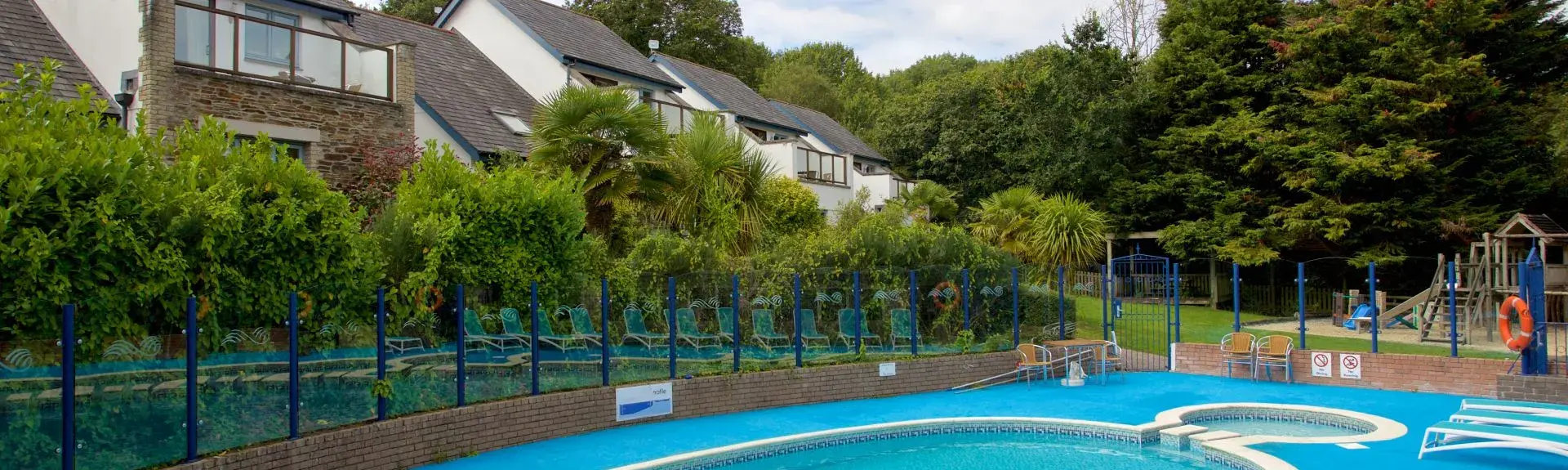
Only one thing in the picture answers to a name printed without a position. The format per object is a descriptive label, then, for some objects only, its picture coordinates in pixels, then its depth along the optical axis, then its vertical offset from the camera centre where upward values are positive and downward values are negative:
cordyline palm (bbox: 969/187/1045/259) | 27.25 +1.17
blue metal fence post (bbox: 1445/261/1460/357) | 14.60 -0.98
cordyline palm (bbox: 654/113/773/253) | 18.05 +1.34
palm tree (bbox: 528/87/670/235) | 16.12 +2.00
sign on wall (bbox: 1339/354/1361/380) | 15.84 -1.69
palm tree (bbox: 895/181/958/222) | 31.48 +1.91
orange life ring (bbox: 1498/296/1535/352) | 12.70 -0.89
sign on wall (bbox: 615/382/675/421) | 12.45 -1.73
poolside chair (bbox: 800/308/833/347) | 15.07 -0.97
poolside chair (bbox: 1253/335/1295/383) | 16.41 -1.54
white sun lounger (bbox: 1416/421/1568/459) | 9.61 -1.81
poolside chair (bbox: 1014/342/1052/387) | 16.33 -1.63
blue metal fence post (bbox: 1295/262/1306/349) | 16.16 -0.66
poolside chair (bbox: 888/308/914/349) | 15.92 -1.00
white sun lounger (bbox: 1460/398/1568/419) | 10.62 -1.67
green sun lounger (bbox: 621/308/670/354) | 13.43 -0.90
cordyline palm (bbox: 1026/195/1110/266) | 25.48 +0.69
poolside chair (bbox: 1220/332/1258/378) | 16.67 -1.52
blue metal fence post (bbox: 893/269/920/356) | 15.78 -0.93
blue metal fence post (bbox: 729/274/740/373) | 13.66 -0.68
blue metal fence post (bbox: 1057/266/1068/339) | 17.14 -0.79
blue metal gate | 18.14 -1.40
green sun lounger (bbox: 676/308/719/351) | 13.69 -0.89
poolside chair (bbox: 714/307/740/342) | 14.17 -0.83
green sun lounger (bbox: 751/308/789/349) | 14.62 -0.93
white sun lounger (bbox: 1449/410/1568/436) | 9.83 -1.70
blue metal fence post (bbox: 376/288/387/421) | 9.98 -0.79
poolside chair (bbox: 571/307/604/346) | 12.58 -0.79
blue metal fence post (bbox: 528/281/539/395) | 11.68 -1.01
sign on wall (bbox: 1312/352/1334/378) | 16.17 -1.70
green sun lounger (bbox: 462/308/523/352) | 11.48 -0.81
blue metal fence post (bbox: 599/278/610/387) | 12.28 -0.82
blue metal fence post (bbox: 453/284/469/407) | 10.89 -1.10
